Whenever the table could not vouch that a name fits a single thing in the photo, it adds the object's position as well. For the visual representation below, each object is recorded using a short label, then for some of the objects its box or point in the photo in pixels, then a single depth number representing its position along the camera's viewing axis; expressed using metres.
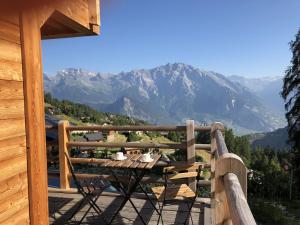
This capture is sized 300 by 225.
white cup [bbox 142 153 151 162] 3.26
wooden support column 1.91
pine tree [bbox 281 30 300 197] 13.70
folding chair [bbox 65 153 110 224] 3.03
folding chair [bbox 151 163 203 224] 3.14
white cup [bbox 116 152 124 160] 3.40
